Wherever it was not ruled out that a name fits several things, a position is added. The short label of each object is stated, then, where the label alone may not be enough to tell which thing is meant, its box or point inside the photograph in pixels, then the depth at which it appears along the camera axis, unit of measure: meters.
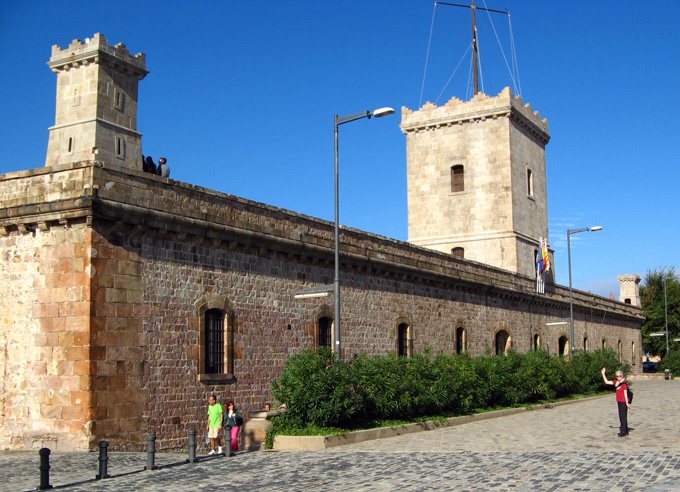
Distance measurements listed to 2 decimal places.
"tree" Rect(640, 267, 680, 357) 63.00
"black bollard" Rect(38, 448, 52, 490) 9.99
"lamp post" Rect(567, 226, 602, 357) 33.62
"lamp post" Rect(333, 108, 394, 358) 16.59
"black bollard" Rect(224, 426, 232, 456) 13.43
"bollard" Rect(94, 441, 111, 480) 10.82
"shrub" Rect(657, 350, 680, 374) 47.44
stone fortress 14.09
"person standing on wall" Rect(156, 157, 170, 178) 18.12
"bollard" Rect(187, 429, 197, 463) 12.59
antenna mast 41.37
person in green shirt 14.44
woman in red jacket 15.25
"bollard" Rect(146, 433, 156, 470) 11.75
